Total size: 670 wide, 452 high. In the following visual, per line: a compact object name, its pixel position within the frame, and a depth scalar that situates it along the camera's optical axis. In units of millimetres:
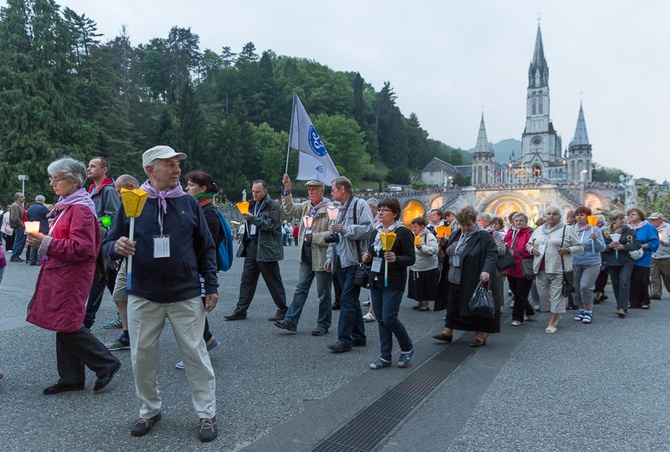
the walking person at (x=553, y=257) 7266
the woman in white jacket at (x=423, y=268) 7492
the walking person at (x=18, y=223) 13307
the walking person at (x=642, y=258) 9062
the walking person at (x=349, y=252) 5730
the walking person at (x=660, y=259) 10297
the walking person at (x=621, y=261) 8602
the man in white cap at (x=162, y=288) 3377
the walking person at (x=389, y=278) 5105
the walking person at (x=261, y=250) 7012
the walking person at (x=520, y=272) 7816
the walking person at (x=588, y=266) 7949
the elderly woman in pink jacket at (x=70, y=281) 3900
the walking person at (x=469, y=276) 6156
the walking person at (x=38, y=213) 13166
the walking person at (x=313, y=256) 6477
